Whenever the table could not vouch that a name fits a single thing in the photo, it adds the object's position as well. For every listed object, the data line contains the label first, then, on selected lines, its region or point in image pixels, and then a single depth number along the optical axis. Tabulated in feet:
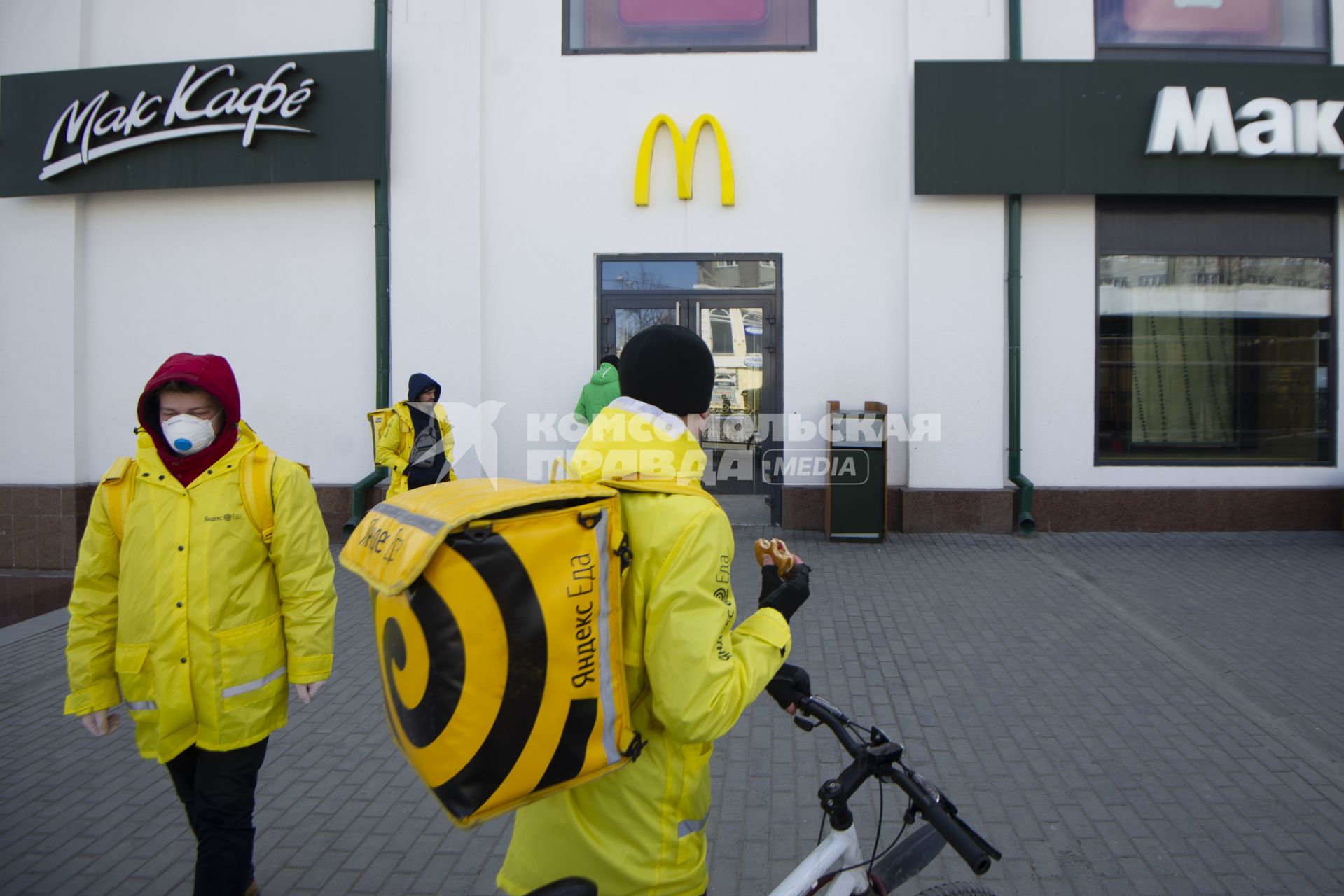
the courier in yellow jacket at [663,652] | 5.29
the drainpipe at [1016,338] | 28.14
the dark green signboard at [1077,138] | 27.55
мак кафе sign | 29.07
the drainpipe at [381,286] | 29.17
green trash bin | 27.17
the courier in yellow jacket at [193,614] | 8.65
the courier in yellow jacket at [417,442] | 23.38
